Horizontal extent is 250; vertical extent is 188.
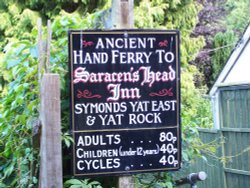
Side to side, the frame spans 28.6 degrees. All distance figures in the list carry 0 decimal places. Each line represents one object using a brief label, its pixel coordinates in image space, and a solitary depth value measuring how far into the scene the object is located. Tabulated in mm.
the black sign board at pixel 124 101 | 3727
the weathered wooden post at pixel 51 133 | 3312
